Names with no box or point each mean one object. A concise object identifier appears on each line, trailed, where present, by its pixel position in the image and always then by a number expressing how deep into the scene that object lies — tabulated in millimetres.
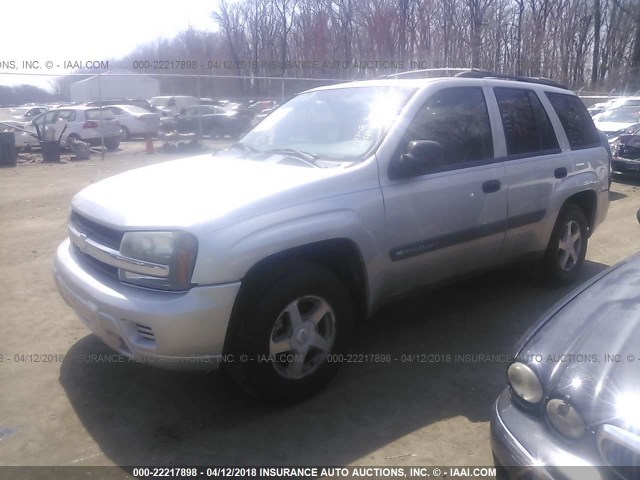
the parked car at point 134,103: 28759
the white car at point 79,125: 19594
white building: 38969
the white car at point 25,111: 24300
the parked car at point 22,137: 18094
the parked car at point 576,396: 1950
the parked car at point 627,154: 11969
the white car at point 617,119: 14547
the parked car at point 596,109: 18970
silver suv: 2896
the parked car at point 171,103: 27991
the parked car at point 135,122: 23453
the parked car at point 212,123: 21422
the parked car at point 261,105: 27031
